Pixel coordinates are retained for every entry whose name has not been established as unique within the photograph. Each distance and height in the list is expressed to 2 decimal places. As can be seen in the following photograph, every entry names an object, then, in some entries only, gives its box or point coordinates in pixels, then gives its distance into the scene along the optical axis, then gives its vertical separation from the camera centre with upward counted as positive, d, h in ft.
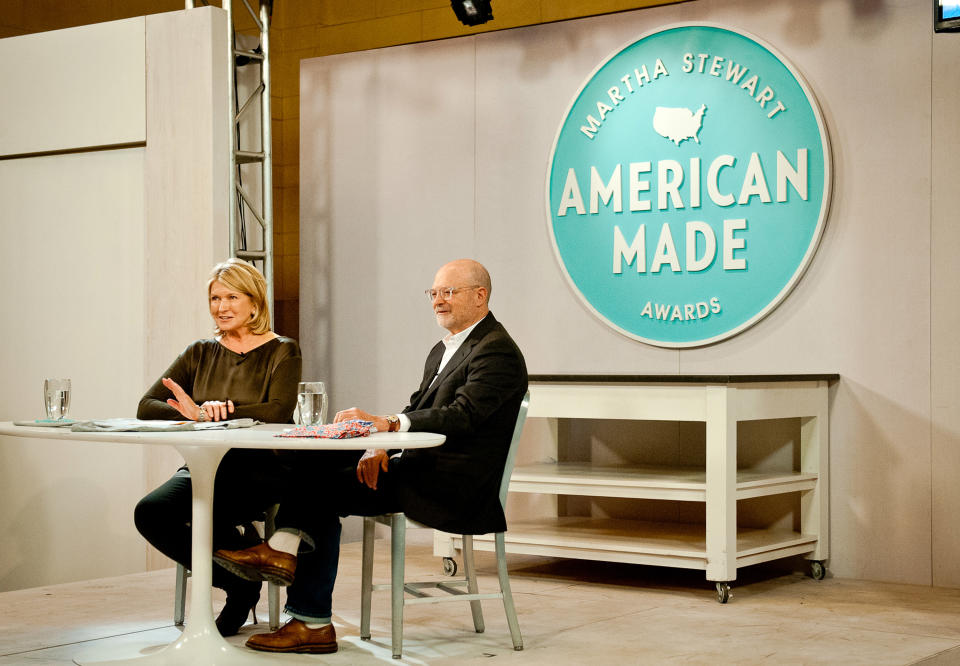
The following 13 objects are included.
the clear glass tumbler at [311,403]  10.48 -0.79
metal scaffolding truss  18.66 +2.84
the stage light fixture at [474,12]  18.35 +4.82
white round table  10.71 -2.41
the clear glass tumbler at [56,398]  11.60 -0.81
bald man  11.12 -1.74
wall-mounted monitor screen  14.65 +3.76
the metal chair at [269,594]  12.38 -3.07
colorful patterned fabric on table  9.89 -0.99
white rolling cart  14.57 -2.20
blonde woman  11.82 -0.90
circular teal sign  16.78 +1.95
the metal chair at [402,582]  11.41 -2.70
